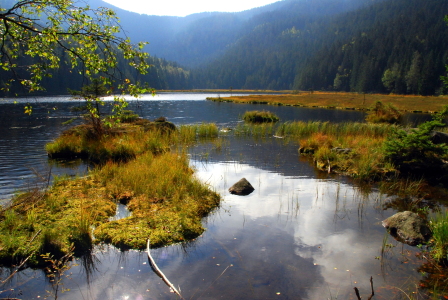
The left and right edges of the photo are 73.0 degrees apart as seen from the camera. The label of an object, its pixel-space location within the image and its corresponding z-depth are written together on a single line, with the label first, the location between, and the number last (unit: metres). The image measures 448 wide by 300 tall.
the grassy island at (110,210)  7.30
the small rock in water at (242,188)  12.26
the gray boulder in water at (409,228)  8.10
